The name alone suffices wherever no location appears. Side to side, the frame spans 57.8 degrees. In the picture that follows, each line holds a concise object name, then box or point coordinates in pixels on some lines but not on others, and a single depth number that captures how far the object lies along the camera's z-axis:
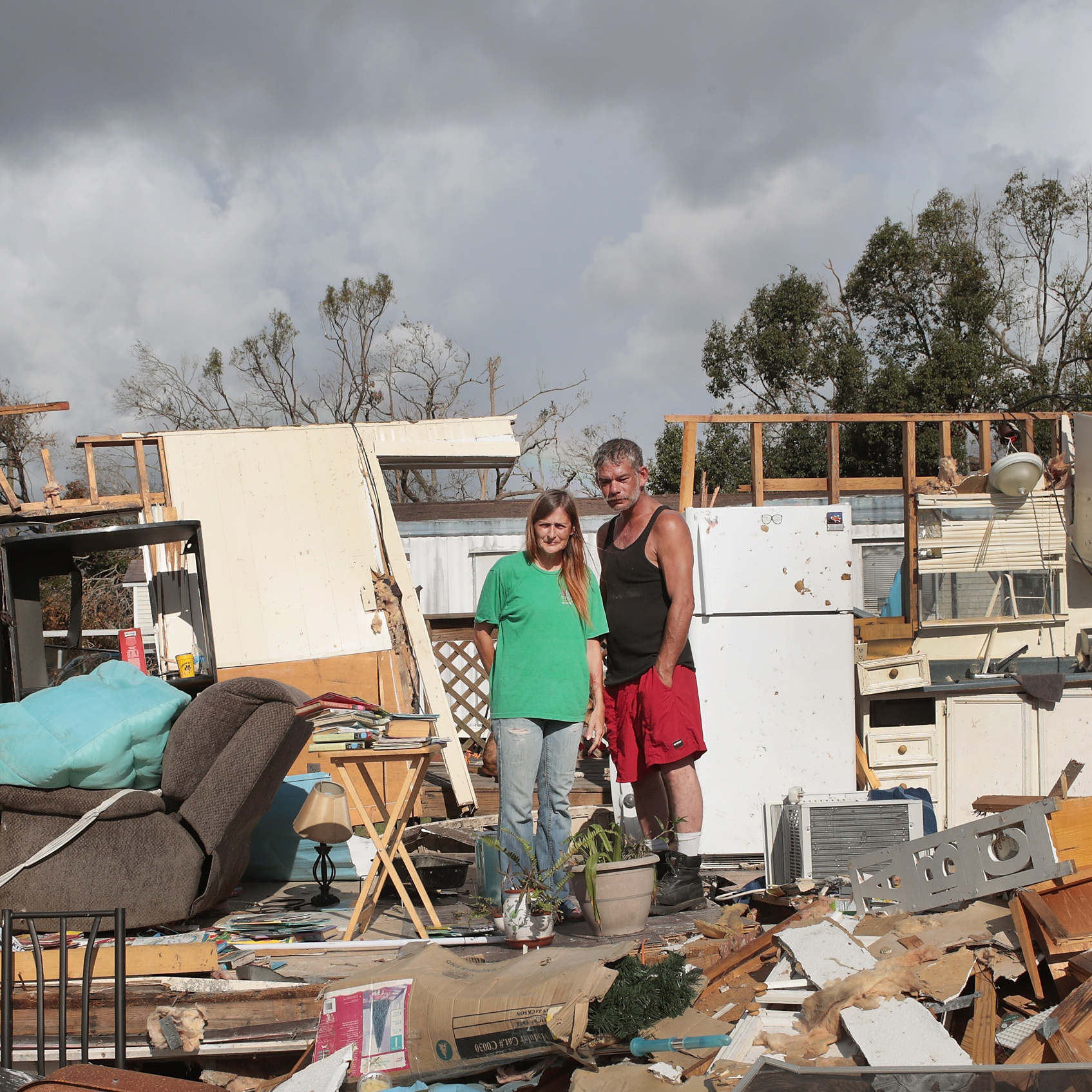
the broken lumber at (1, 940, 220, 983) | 3.07
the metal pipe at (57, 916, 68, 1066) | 2.58
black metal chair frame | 2.61
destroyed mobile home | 2.54
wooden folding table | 3.53
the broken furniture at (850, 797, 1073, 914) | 2.94
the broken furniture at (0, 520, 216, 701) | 5.26
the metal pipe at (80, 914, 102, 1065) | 2.65
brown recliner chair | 3.38
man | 3.76
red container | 6.36
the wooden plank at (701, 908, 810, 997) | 2.94
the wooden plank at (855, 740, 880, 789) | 5.53
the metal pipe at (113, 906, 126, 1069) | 2.66
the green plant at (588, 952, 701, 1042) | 2.49
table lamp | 3.70
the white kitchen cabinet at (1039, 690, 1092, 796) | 5.90
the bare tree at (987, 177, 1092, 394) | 19.70
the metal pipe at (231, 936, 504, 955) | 3.35
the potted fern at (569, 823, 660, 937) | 3.28
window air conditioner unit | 4.22
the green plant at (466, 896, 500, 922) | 3.48
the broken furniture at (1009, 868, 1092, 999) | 2.74
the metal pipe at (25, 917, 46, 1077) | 2.59
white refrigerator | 5.36
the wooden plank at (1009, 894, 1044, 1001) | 2.75
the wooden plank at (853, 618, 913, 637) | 6.46
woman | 3.52
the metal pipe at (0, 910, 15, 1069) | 2.61
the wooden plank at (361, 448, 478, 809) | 6.24
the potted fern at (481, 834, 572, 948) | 3.20
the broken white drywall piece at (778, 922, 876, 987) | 2.72
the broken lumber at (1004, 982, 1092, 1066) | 2.41
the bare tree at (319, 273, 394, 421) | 23.81
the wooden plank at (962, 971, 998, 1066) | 2.49
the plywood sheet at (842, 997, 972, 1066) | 2.29
